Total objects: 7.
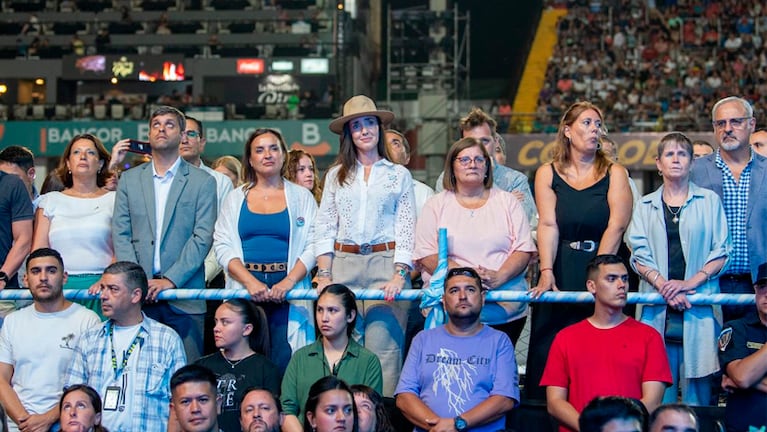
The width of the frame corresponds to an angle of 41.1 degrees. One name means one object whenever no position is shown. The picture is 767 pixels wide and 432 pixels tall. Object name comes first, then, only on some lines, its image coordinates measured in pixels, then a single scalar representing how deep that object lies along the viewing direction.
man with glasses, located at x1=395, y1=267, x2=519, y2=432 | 5.64
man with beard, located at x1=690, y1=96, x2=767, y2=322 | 6.07
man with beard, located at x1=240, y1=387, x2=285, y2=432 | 5.44
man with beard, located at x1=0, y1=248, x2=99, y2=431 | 5.98
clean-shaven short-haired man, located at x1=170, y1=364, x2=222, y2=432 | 5.38
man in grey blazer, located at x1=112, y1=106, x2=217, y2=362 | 6.25
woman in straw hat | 6.09
